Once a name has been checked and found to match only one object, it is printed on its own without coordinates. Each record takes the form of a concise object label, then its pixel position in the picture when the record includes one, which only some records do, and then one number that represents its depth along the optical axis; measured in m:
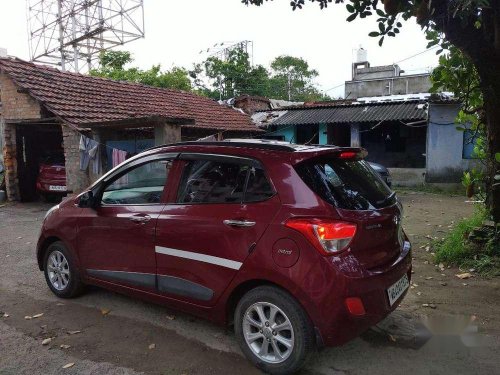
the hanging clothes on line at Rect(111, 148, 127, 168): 9.08
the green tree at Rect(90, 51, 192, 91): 23.53
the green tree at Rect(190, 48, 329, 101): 27.12
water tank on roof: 29.16
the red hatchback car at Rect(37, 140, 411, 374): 2.70
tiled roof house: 9.52
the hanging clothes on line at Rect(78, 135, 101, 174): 9.24
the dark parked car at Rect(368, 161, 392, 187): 12.02
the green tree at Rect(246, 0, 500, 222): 4.21
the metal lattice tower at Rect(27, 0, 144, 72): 17.44
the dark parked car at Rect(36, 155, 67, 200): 11.21
